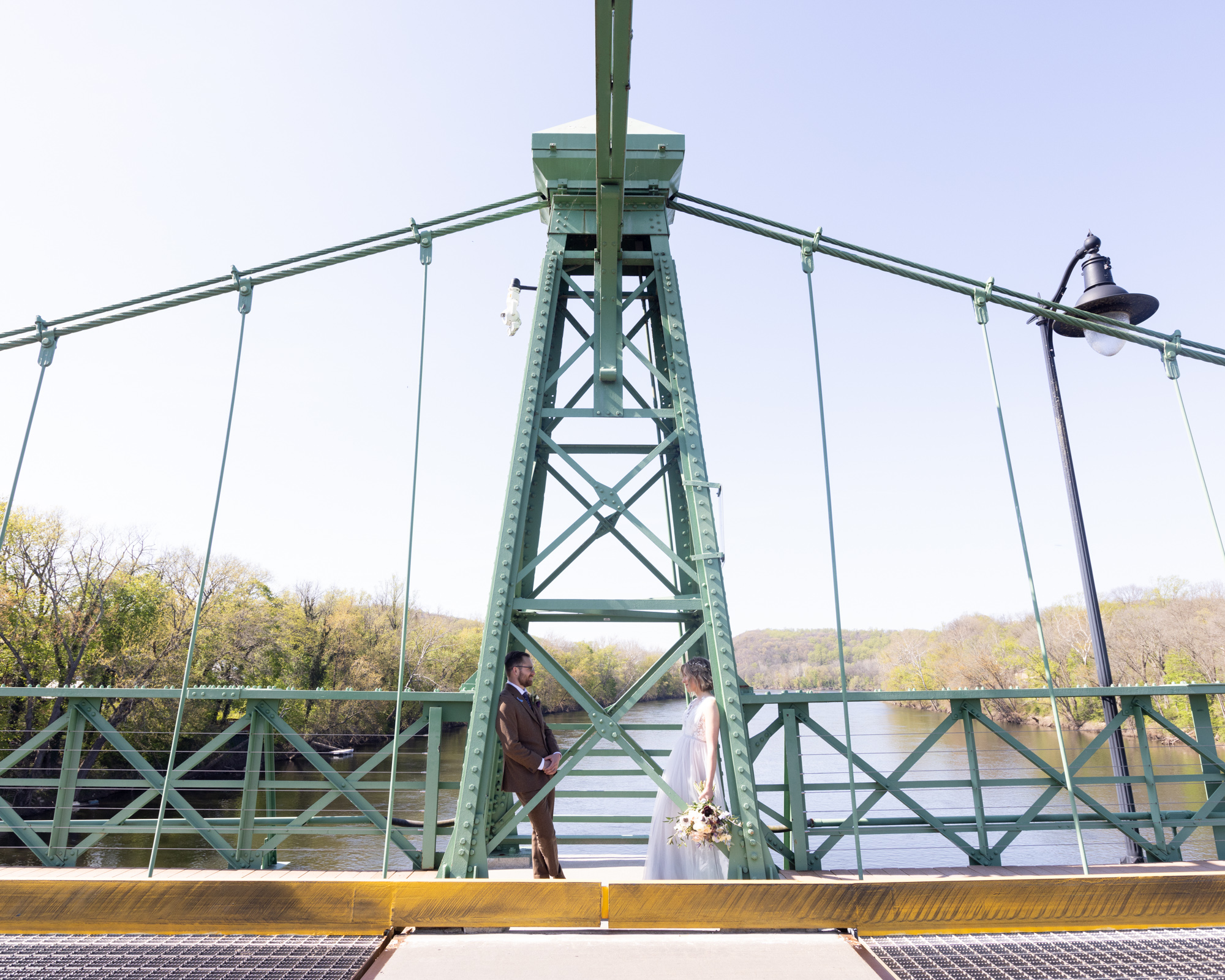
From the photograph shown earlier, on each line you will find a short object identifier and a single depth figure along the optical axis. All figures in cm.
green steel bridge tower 372
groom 388
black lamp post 501
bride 376
